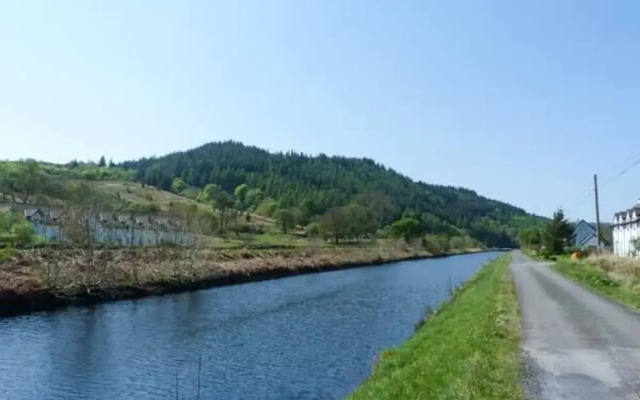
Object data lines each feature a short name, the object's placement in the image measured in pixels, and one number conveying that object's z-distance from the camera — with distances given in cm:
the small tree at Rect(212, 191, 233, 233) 14325
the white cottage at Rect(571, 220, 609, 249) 13912
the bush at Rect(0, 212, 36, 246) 5731
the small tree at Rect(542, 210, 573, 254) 8119
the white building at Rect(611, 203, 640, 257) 8319
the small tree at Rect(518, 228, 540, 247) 12537
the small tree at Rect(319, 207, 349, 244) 13038
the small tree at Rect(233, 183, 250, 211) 18620
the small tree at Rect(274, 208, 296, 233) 14650
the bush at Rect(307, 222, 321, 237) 13288
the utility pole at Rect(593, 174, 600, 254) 5976
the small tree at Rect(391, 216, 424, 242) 14575
